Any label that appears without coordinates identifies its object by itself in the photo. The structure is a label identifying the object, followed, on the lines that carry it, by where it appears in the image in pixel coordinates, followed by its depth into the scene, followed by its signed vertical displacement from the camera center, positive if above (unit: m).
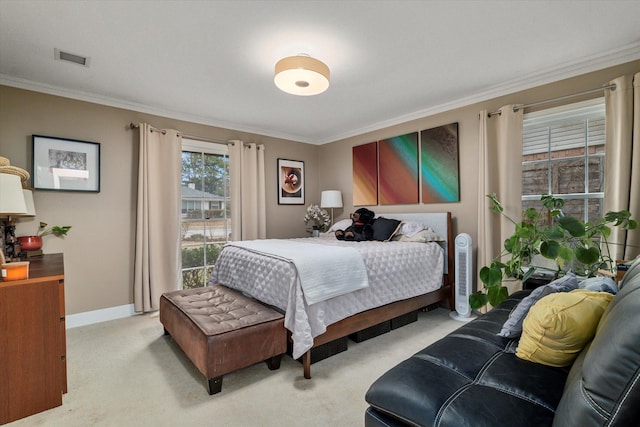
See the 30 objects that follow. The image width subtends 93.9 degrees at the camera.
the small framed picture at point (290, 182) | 4.93 +0.52
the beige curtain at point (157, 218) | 3.51 -0.05
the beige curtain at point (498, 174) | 3.05 +0.39
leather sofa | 0.67 -0.65
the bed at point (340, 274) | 2.17 -0.60
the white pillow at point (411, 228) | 3.58 -0.20
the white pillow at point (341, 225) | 4.38 -0.19
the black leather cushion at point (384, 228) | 3.68 -0.20
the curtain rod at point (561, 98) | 2.51 +1.06
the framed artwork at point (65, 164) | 2.99 +0.52
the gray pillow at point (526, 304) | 1.53 -0.49
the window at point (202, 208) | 4.04 +0.07
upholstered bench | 1.91 -0.82
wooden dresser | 1.70 -0.78
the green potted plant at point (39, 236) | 2.67 -0.21
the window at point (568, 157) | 2.77 +0.53
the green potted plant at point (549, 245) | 2.23 -0.29
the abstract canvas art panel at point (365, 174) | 4.52 +0.59
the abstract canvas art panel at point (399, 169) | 4.02 +0.60
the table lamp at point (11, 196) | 1.78 +0.11
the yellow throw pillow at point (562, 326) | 1.14 -0.45
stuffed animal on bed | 3.83 -0.21
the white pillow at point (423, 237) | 3.41 -0.30
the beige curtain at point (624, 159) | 2.34 +0.41
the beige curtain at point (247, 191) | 4.30 +0.32
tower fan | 3.25 -0.70
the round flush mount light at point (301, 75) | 2.18 +1.04
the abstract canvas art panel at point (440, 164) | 3.61 +0.60
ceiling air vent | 2.41 +1.30
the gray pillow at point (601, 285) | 1.39 -0.36
